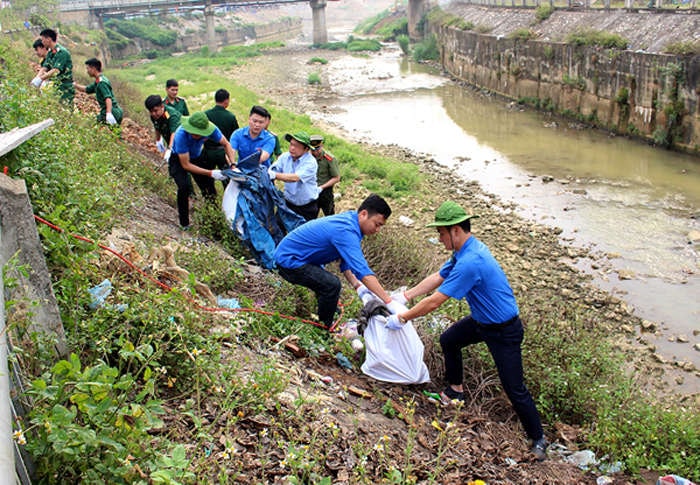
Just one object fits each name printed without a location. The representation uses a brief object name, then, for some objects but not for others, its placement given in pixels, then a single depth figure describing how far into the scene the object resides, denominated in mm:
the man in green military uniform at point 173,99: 7930
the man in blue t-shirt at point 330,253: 4324
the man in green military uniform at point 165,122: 7215
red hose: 3562
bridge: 42906
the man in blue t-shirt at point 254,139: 6547
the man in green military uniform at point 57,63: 8203
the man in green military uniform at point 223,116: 7320
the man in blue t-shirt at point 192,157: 6074
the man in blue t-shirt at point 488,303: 3902
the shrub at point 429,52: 36500
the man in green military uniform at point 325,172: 7008
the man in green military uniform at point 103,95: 7844
